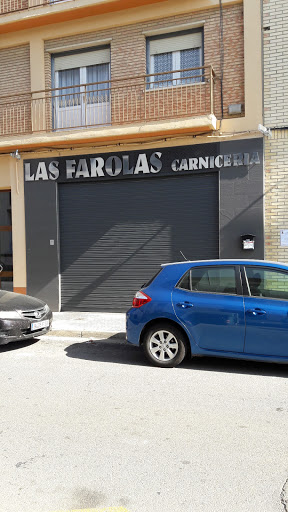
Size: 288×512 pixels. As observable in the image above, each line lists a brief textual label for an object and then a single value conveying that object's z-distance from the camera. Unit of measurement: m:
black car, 6.72
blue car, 5.31
